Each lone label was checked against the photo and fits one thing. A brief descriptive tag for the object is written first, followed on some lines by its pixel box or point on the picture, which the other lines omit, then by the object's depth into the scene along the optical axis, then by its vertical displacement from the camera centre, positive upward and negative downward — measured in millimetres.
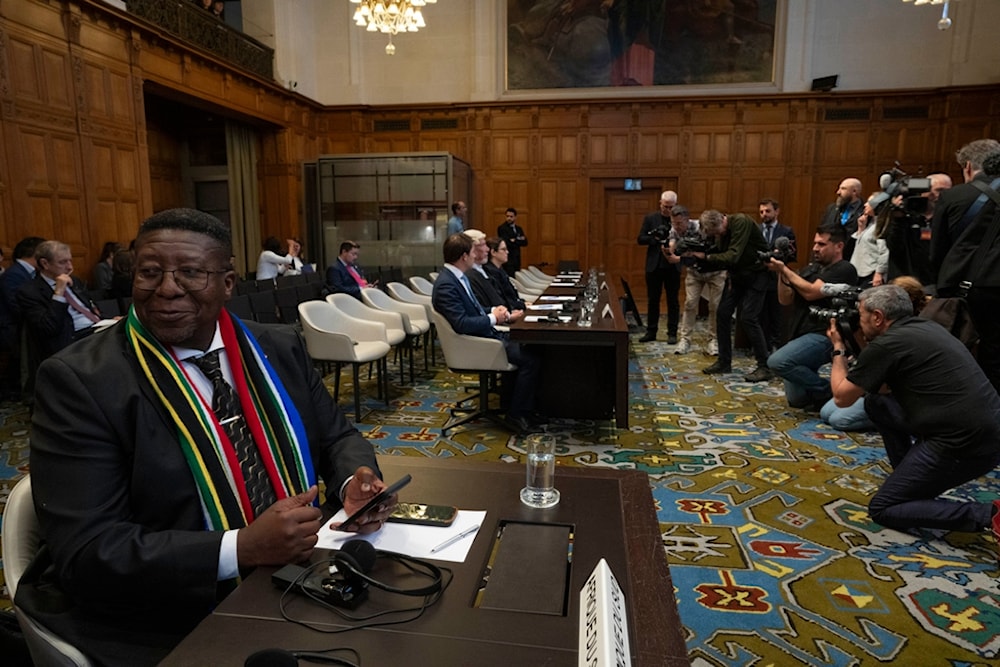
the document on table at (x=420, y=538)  1276 -663
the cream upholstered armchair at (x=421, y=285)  8000 -820
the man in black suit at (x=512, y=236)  10836 -239
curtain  11357 +473
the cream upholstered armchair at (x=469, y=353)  4305 -898
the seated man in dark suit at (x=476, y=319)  4359 -676
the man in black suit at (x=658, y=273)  8180 -651
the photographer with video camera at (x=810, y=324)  4648 -782
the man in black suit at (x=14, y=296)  5148 -626
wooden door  12812 -211
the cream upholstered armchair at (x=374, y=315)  5516 -848
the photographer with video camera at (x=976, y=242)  3533 -102
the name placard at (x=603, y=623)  862 -595
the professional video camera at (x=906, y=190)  4160 +231
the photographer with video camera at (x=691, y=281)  6961 -651
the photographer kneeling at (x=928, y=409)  2775 -819
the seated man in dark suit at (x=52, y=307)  4840 -672
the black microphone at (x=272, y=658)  863 -598
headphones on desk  1123 -641
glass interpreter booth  11734 +349
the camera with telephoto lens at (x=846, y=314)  3529 -511
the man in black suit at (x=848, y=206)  5996 +170
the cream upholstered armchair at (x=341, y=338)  4703 -914
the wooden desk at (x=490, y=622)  962 -659
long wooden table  4461 -1116
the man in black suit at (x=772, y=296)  6922 -789
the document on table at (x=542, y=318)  4348 -664
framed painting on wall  11758 +3429
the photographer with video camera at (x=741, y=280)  5938 -533
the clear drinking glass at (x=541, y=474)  1508 -616
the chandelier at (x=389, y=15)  8258 +2780
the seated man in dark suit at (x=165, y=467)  1199 -521
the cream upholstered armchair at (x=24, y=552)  1192 -691
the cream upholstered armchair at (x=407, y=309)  5983 -907
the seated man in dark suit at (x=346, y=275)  7596 -651
